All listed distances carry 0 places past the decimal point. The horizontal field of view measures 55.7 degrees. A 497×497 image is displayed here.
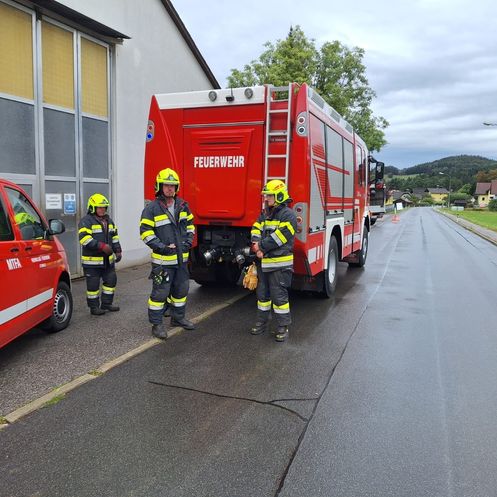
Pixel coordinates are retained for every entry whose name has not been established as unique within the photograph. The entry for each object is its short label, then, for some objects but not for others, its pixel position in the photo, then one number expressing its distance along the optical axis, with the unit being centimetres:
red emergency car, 426
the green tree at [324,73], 2491
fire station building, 789
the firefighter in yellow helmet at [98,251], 621
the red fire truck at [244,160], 611
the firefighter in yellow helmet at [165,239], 545
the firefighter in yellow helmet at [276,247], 547
